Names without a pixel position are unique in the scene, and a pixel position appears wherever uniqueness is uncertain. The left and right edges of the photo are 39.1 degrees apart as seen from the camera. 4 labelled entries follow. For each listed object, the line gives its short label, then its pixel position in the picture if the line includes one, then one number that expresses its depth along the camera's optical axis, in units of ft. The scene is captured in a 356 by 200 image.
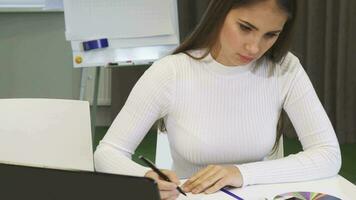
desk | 3.55
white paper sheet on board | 8.23
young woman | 4.21
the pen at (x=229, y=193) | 3.57
